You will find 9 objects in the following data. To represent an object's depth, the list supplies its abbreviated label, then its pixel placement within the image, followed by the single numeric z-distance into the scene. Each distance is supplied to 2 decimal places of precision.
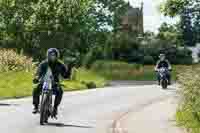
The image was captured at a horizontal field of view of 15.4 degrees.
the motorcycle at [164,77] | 36.88
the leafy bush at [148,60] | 77.38
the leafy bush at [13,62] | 42.94
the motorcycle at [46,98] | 17.36
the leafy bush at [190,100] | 15.82
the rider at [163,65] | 37.54
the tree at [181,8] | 21.28
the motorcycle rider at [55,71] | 17.69
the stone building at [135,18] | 123.83
